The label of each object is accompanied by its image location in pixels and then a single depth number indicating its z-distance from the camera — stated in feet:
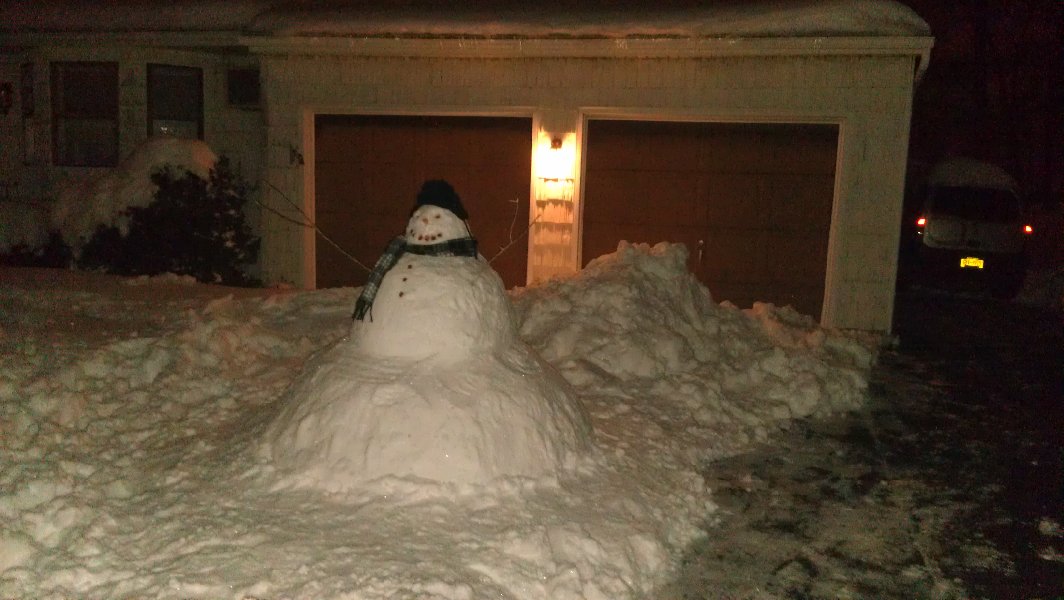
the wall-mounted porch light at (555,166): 38.42
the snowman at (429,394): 17.08
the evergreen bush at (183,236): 38.52
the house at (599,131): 36.04
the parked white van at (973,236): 51.67
